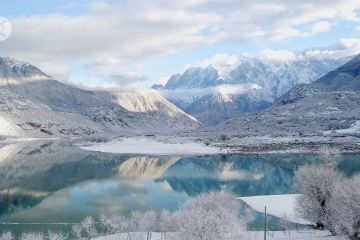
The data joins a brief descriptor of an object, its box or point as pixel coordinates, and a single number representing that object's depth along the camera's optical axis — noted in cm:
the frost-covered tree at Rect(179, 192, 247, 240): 3347
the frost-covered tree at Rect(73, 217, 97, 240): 5050
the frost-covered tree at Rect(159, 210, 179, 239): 4725
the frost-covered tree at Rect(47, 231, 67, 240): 4561
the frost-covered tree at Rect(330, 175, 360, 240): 3950
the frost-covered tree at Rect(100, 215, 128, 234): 5128
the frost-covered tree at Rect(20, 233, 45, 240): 4175
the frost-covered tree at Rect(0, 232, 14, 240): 4458
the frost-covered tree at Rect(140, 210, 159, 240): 4972
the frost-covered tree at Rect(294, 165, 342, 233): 5016
